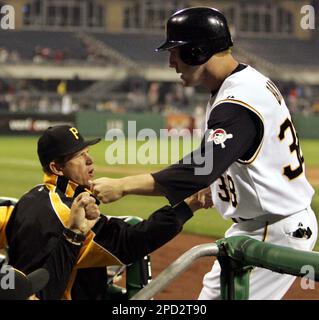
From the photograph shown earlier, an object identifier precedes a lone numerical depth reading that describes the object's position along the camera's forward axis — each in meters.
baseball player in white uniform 6.53
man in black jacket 6.19
